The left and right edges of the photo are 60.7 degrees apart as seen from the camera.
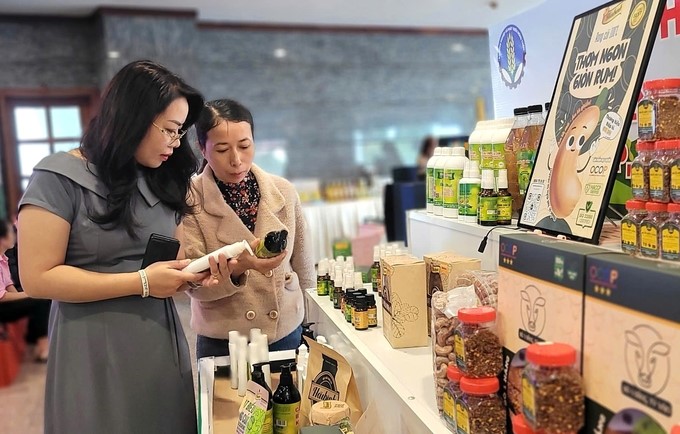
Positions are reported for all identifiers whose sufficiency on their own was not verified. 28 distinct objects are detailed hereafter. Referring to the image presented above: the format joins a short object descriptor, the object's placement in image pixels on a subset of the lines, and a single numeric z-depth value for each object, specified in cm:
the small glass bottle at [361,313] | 142
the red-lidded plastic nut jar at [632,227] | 85
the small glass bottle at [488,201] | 128
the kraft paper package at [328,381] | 130
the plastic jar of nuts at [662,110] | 84
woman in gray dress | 136
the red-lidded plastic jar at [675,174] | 80
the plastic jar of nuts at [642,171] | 86
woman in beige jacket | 181
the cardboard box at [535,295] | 78
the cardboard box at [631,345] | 63
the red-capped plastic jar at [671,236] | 78
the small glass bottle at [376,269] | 163
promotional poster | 98
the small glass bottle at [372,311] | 143
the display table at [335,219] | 539
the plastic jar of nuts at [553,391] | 72
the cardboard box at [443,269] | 121
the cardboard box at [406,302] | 125
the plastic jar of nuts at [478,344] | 89
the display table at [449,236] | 127
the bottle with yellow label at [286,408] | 129
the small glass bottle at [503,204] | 128
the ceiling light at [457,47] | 725
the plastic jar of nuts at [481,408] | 87
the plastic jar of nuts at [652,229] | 81
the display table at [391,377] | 102
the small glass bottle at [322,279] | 184
